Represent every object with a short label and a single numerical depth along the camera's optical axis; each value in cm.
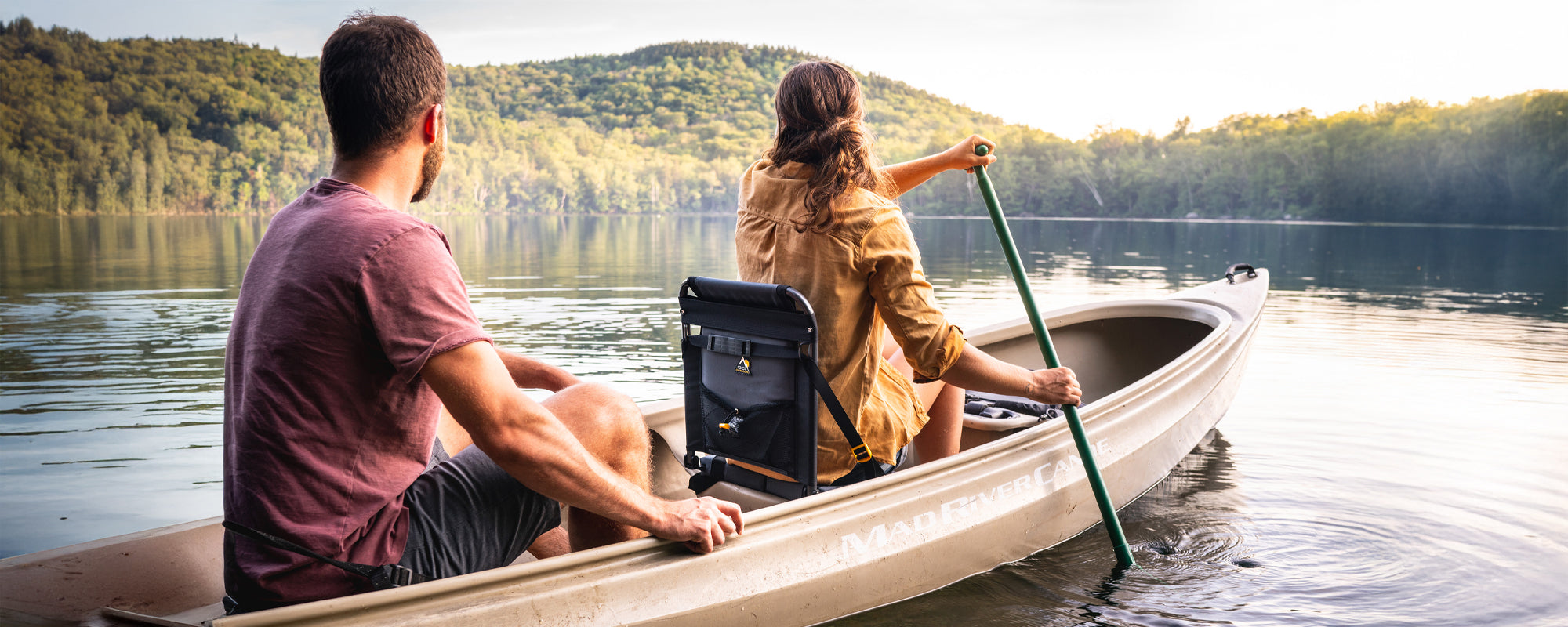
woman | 283
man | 168
